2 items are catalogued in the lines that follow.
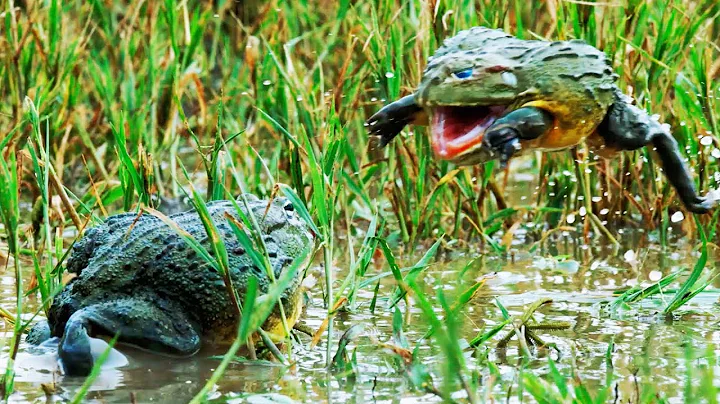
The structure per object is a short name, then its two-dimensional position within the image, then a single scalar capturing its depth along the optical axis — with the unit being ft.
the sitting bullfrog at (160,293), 22.17
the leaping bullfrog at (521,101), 20.75
